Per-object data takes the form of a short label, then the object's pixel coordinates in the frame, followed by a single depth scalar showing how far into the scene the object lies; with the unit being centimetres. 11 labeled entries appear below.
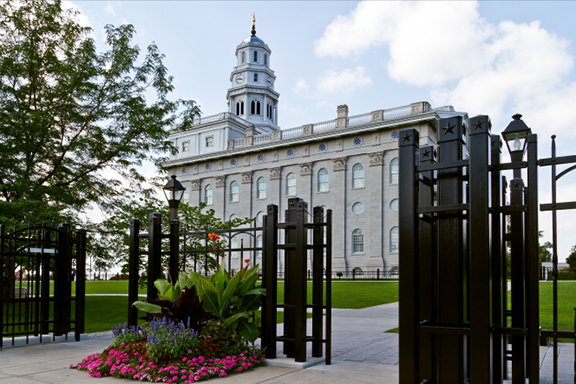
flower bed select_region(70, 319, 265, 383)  639
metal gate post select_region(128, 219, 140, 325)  880
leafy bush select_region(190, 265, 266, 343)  736
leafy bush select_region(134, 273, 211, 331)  706
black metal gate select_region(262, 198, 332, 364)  725
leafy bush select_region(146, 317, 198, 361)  662
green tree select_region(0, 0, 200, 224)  1611
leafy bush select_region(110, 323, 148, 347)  734
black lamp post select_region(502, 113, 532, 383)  530
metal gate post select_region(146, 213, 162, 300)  852
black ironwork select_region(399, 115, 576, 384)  426
